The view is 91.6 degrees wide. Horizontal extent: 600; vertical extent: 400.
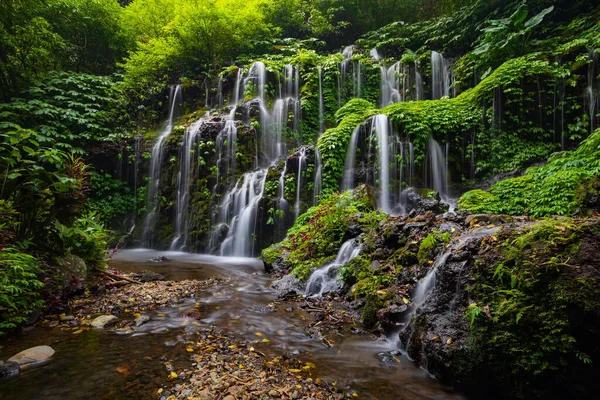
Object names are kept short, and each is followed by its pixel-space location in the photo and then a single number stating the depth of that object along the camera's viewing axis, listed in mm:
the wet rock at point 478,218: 4301
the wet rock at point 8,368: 2656
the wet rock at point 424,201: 7607
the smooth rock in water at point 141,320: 3911
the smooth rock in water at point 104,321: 3818
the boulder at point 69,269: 4602
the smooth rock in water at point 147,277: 6311
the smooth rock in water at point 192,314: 4234
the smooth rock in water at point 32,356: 2846
